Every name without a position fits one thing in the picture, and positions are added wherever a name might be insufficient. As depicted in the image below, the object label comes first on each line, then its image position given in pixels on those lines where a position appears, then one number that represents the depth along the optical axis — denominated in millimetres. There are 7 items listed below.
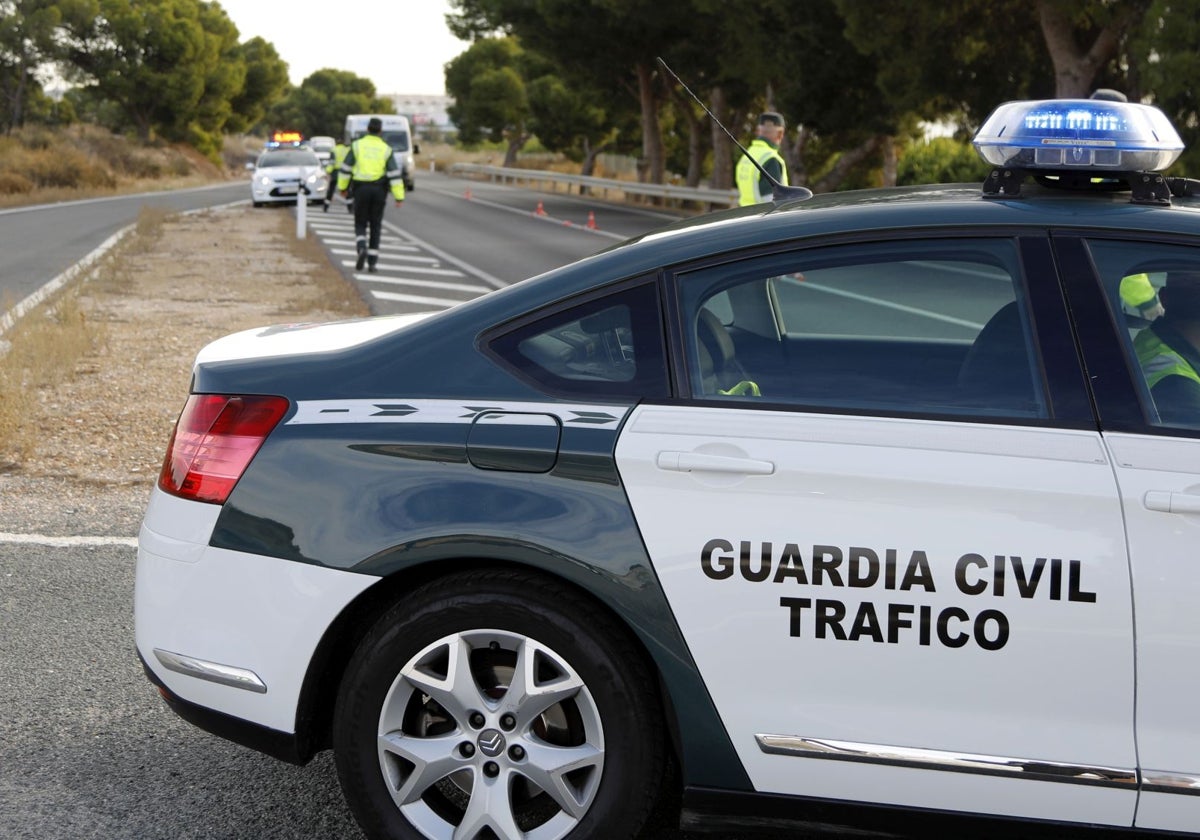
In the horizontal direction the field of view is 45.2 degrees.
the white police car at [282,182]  36844
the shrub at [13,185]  41906
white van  45375
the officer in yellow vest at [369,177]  17125
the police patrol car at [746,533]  2740
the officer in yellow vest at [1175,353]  2871
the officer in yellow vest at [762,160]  11492
